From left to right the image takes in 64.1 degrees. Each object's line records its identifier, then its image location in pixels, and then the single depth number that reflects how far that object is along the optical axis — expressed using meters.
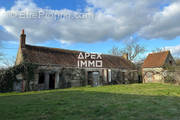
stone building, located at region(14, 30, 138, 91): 13.99
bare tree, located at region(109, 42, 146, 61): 36.56
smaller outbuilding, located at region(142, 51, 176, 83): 20.79
